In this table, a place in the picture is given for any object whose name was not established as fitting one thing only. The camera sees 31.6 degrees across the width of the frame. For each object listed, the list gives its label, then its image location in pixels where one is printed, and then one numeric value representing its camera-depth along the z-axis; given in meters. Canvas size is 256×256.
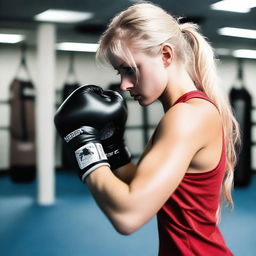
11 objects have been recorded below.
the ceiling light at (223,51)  7.67
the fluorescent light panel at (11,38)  6.50
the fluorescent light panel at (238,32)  5.73
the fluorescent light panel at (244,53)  7.77
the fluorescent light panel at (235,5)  4.24
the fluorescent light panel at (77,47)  7.12
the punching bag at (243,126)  6.46
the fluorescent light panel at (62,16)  4.73
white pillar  4.93
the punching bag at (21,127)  6.59
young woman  0.89
